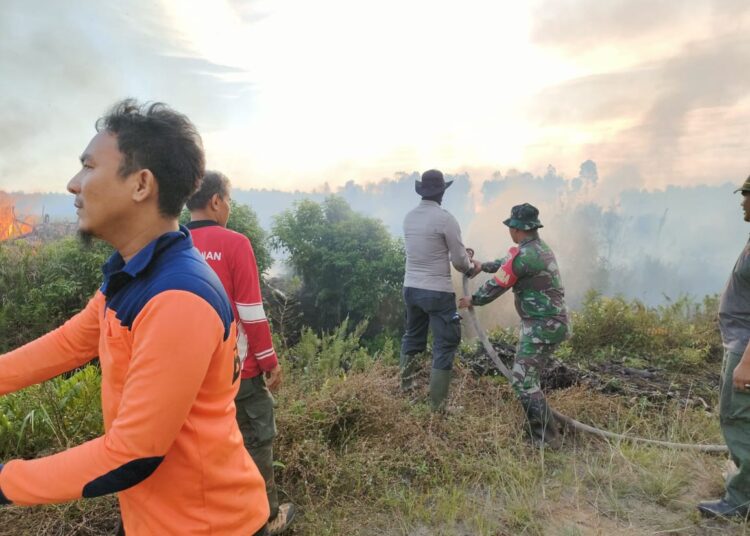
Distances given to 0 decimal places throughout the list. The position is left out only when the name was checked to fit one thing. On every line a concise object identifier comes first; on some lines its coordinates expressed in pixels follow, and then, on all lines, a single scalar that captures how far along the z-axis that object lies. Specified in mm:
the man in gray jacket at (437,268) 4672
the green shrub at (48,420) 3191
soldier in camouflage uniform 4180
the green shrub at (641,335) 7184
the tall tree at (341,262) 23031
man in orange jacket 1075
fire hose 4012
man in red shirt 2684
